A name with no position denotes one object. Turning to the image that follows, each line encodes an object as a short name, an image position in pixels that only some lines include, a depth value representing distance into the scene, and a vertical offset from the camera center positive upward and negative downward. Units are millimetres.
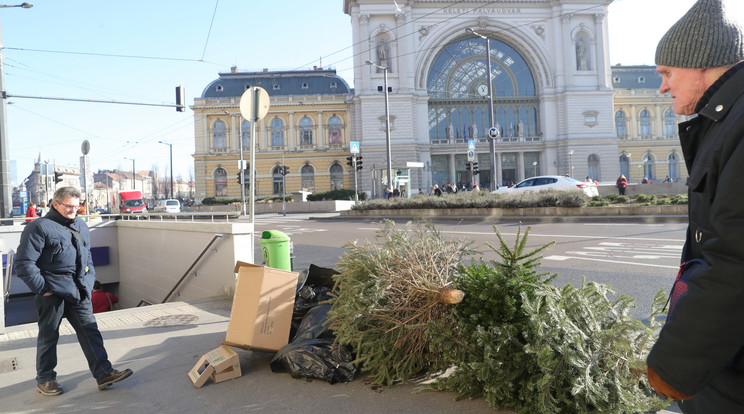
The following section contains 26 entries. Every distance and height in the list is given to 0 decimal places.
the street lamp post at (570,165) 58969 +3857
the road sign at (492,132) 26219 +3537
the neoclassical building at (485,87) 58156 +13632
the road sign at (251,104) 6473 +1346
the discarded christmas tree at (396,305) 3617 -723
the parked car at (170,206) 45472 +636
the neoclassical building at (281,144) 63719 +8163
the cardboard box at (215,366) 4113 -1270
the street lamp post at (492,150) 27097 +2719
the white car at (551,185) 24516 +692
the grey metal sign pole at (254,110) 6459 +1274
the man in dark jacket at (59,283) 4125 -550
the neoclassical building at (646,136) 66625 +7855
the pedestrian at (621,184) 29000 +710
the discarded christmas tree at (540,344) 2816 -858
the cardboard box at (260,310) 4555 -904
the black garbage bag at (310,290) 4871 -802
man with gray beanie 1368 -82
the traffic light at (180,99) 22125 +4970
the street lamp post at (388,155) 31756 +3144
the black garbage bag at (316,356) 3934 -1176
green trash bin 6461 -517
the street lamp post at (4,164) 15188 +1627
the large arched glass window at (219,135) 64000 +9544
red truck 38812 +1084
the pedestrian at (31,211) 19716 +267
